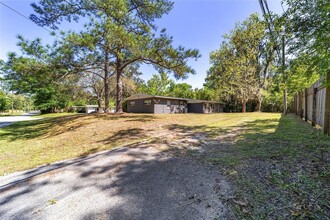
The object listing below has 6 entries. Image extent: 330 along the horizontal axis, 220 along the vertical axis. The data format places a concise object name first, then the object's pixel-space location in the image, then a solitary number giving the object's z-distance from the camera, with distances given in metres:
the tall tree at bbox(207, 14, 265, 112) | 22.64
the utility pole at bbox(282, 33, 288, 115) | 12.94
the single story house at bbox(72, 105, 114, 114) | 41.62
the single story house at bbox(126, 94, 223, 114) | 22.02
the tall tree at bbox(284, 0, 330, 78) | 3.95
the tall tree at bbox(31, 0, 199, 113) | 8.72
